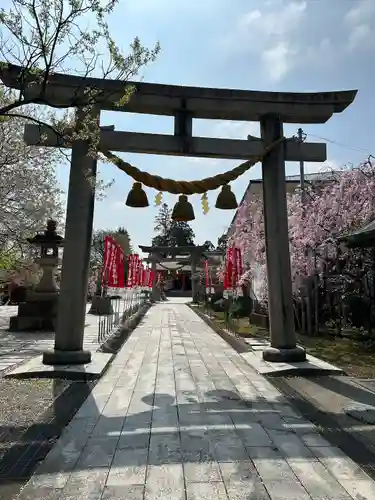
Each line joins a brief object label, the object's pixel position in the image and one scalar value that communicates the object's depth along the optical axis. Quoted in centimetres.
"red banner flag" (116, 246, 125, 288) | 1598
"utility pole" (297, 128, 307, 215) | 1532
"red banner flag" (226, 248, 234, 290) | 1731
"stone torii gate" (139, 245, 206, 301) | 3872
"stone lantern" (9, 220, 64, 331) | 1474
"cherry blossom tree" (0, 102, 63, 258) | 1288
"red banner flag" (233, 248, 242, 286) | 1675
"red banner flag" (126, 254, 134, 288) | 2132
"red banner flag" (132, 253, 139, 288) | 2219
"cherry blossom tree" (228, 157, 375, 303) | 1316
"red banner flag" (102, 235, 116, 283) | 1344
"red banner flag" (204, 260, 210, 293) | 2738
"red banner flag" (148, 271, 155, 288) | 3889
